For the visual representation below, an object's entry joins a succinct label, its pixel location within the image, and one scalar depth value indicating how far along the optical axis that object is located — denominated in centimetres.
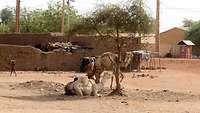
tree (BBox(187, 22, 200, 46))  8125
